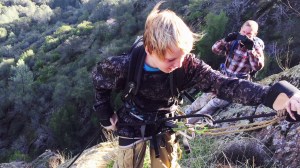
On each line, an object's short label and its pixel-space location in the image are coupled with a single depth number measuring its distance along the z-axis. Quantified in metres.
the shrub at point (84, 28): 32.96
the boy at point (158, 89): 1.55
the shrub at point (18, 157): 11.95
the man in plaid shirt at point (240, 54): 3.46
